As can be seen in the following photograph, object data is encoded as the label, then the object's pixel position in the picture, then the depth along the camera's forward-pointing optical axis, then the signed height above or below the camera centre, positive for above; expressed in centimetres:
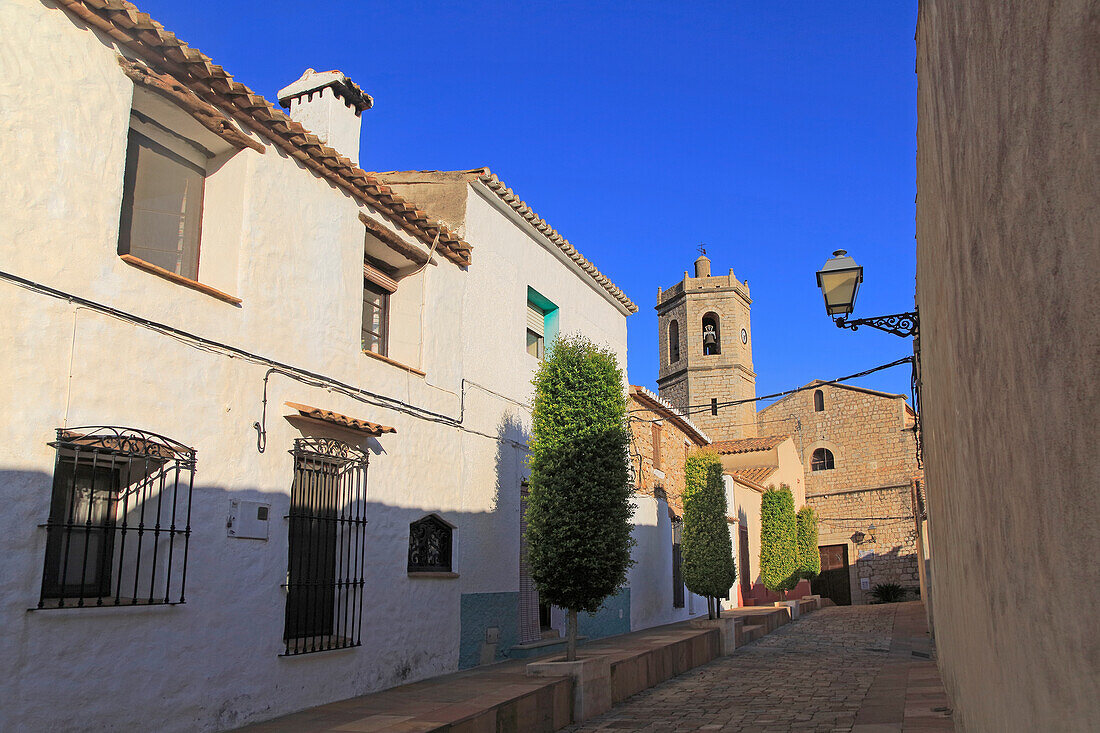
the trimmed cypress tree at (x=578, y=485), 1019 +70
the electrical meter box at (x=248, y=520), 722 +20
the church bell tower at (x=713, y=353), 4197 +932
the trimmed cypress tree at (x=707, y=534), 1752 +18
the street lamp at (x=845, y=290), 802 +233
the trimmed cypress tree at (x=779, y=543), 2591 -1
